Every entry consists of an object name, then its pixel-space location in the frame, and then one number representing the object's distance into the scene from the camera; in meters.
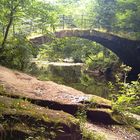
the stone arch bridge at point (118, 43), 17.58
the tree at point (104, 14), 19.73
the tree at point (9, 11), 9.50
